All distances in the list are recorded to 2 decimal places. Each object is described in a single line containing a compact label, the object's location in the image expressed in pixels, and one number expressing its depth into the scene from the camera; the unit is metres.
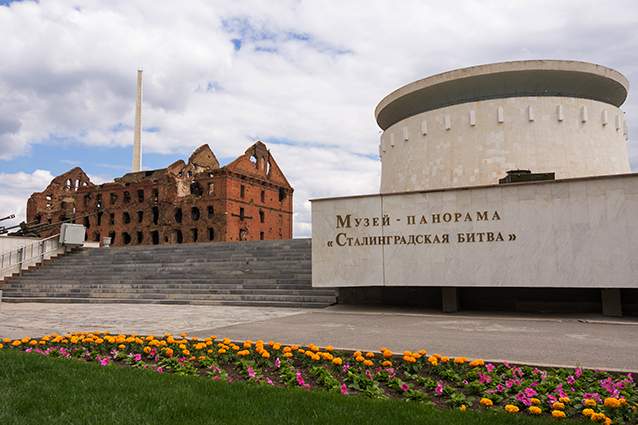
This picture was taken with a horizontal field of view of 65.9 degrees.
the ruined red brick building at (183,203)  43.91
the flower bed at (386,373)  3.89
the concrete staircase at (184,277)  14.04
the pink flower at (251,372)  4.84
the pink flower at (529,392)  4.02
